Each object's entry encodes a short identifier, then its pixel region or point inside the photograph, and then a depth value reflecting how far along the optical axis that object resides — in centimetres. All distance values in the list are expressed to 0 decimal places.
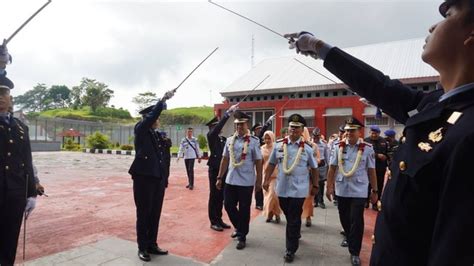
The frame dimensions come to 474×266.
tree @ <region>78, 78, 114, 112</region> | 7000
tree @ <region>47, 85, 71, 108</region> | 9192
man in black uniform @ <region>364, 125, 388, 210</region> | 729
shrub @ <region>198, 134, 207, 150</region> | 2656
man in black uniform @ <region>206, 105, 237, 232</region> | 570
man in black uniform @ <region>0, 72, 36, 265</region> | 300
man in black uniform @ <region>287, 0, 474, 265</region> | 90
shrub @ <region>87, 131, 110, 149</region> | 3031
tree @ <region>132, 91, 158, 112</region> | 6550
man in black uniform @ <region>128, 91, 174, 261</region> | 414
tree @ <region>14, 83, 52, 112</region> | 9178
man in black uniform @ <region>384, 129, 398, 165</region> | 737
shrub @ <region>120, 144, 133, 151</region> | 2856
